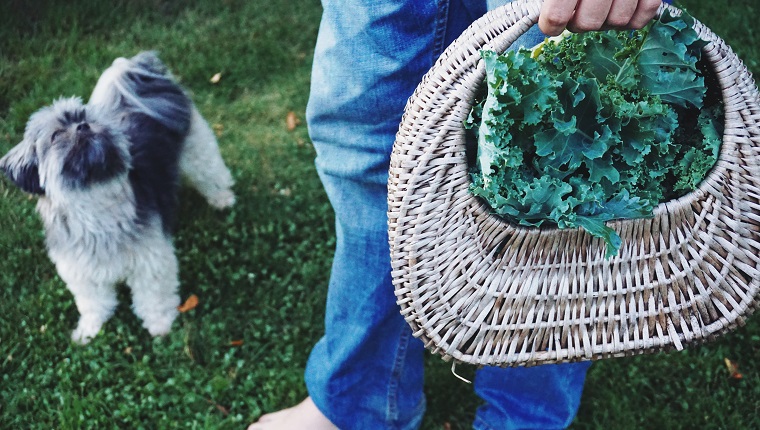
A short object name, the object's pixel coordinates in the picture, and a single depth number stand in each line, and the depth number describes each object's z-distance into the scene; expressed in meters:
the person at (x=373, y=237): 1.60
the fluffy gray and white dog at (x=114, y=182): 2.39
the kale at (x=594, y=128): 1.17
